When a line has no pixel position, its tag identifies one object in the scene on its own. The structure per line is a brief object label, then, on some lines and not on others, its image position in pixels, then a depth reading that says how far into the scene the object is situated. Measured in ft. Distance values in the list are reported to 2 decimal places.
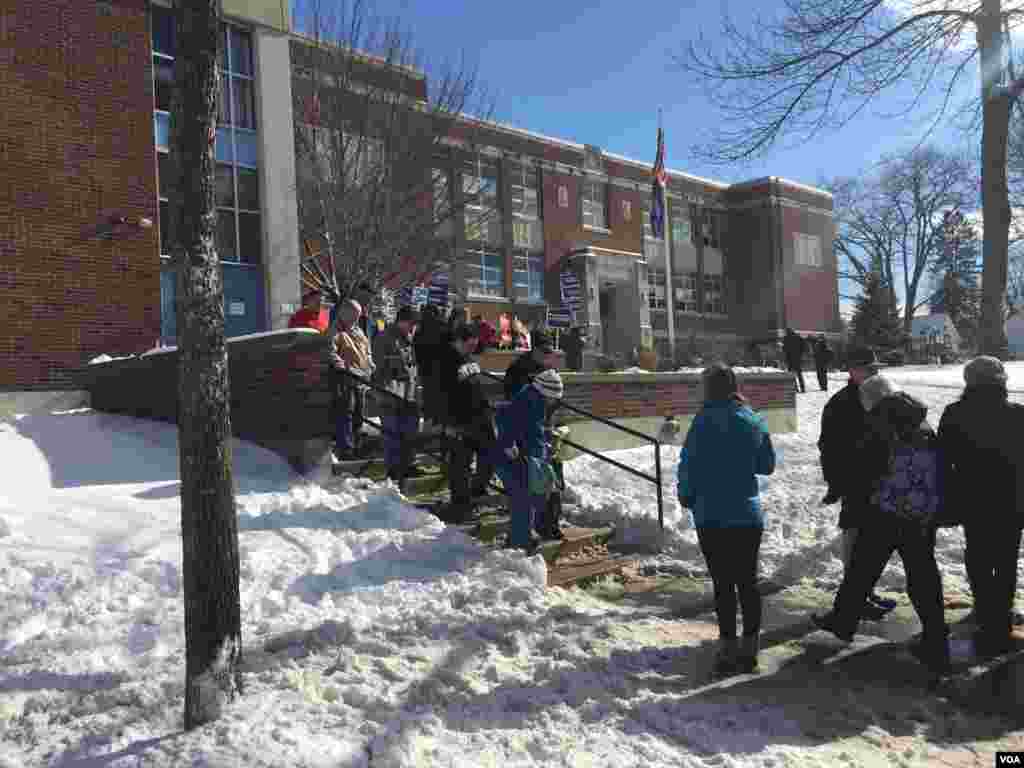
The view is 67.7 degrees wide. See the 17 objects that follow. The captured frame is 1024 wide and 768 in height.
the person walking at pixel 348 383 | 24.44
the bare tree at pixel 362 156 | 56.75
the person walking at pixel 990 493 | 15.20
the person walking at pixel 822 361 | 63.10
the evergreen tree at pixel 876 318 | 127.95
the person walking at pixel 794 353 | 62.39
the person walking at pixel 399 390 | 23.09
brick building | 37.63
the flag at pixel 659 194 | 73.05
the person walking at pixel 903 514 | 14.17
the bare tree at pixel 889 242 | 176.55
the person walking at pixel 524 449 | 19.24
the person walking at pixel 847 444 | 16.62
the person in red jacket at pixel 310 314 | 27.48
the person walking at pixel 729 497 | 14.06
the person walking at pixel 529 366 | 19.79
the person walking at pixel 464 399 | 20.97
